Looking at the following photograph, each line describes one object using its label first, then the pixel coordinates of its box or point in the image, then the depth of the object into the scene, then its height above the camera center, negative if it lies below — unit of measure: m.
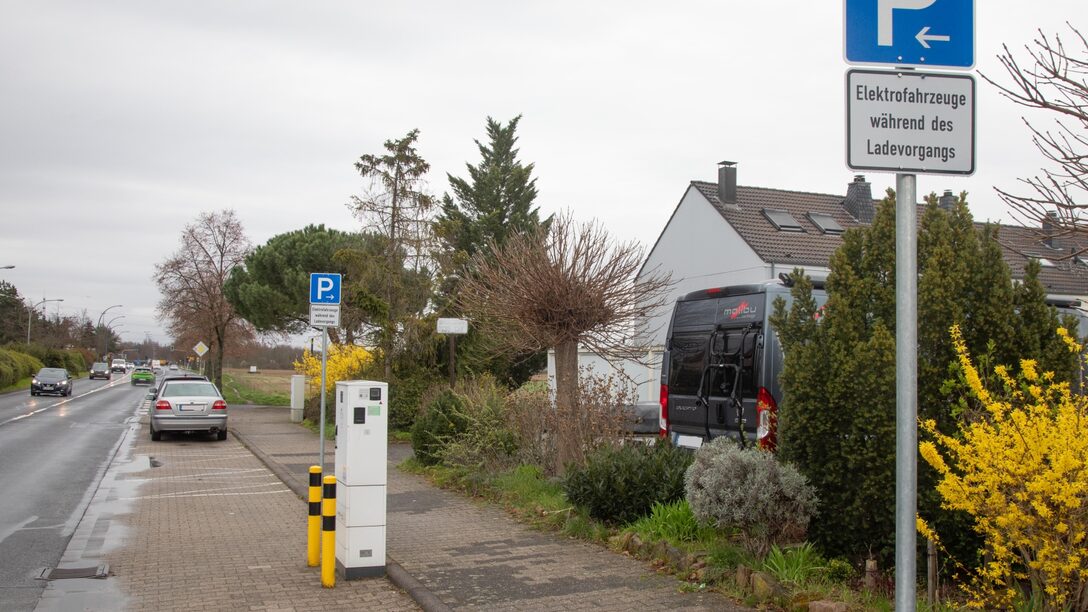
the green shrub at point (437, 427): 13.72 -1.09
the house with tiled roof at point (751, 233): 26.95 +4.09
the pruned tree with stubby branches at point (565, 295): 11.35 +0.79
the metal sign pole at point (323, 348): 11.75 +0.08
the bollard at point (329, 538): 6.99 -1.41
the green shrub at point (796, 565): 5.96 -1.36
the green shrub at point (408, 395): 20.06 -0.88
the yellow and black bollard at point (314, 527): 7.45 -1.45
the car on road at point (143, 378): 68.38 -1.99
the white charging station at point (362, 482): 7.30 -1.03
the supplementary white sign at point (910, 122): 3.24 +0.86
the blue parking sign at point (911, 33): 3.35 +1.22
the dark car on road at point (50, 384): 45.94 -1.70
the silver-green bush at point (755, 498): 6.20 -0.96
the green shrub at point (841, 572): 5.96 -1.37
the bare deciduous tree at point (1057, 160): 4.42 +1.02
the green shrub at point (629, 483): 8.40 -1.15
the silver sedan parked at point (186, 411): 20.64 -1.34
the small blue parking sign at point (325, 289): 12.50 +0.90
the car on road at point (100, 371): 80.36 -1.79
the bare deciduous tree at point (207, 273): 39.53 +3.45
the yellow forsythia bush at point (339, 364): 22.96 -0.29
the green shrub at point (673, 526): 7.41 -1.39
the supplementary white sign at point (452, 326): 15.78 +0.51
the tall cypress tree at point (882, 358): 5.74 +0.03
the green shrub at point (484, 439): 12.18 -1.13
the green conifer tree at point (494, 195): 40.16 +7.36
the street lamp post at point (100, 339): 124.92 +1.56
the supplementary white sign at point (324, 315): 12.48 +0.53
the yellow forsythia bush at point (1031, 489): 4.34 -0.61
